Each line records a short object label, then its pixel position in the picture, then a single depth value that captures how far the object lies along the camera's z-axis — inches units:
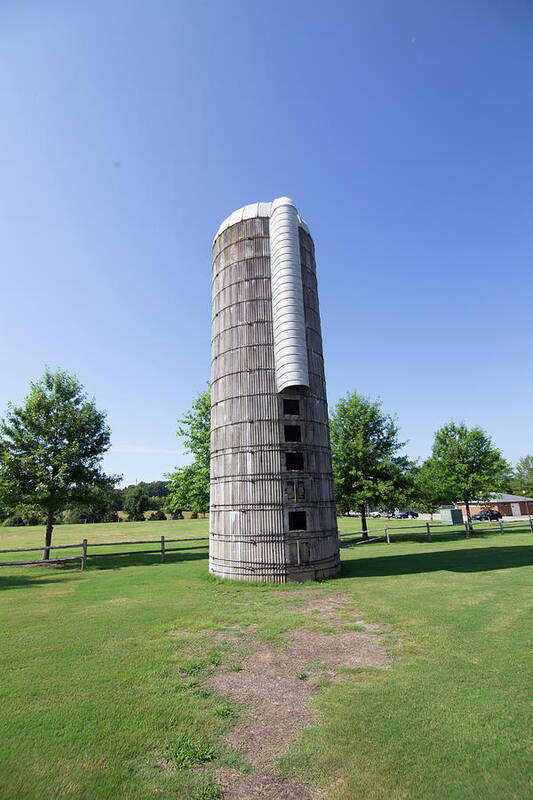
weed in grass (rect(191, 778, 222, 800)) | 165.9
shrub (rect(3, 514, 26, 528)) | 2800.2
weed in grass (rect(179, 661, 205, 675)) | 286.0
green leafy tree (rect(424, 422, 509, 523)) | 1284.4
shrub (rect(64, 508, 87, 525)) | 3243.1
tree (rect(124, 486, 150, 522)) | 3405.5
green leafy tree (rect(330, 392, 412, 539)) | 1218.0
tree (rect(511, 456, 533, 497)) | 2765.7
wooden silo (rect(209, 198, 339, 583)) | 612.7
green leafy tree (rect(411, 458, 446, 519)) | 1268.5
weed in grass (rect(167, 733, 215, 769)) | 186.1
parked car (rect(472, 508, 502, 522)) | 1955.8
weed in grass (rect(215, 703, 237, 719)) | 227.0
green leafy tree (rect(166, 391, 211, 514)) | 1136.8
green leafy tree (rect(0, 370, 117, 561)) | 911.0
